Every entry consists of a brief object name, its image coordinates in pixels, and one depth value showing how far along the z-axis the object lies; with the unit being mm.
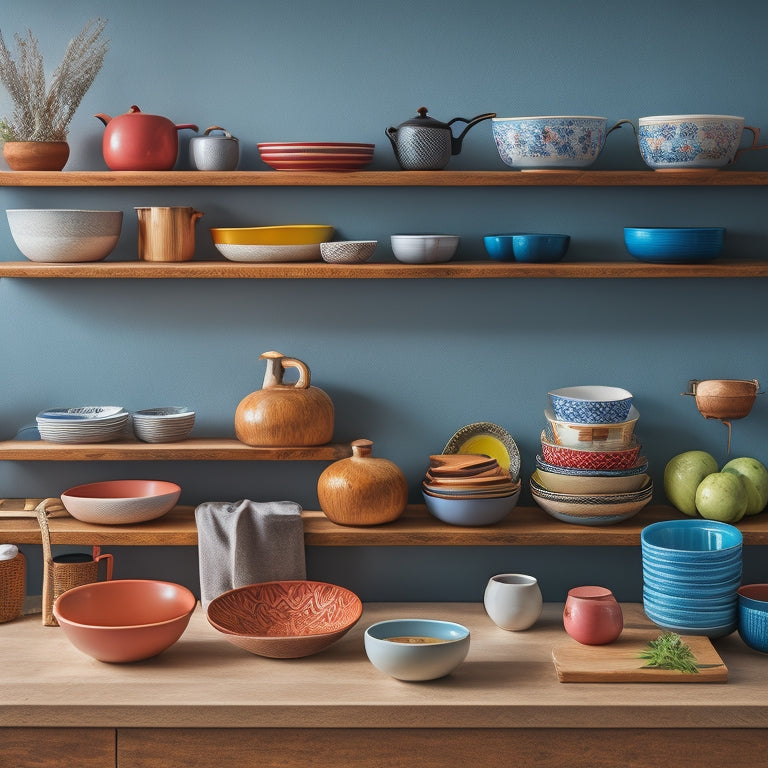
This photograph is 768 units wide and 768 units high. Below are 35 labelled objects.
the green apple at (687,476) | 2527
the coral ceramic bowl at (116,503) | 2465
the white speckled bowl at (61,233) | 2404
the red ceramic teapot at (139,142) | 2408
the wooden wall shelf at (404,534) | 2439
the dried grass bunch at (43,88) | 2416
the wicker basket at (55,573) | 2406
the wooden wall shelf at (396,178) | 2387
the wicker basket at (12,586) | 2393
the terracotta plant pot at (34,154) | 2416
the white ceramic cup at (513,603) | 2338
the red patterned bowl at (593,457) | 2439
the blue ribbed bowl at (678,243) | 2396
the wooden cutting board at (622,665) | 2078
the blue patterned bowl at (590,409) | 2439
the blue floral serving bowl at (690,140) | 2311
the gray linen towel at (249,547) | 2461
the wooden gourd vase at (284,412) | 2473
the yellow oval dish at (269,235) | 2447
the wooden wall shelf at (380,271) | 2398
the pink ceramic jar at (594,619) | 2215
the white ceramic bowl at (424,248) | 2402
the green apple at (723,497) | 2439
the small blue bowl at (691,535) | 2330
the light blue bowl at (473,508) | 2441
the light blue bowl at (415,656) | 2027
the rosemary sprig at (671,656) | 2086
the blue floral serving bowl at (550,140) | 2320
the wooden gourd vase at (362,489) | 2438
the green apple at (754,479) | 2518
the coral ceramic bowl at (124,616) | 2104
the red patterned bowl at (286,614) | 2178
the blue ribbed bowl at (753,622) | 2191
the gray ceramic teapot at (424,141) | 2381
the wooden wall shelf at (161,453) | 2482
